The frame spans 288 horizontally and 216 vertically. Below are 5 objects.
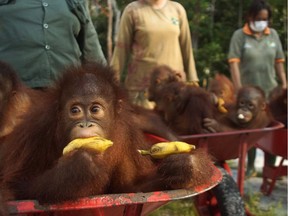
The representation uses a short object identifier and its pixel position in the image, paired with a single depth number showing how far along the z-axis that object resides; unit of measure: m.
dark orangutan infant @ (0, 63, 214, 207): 1.76
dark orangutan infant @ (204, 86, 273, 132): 3.83
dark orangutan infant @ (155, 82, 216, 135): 3.65
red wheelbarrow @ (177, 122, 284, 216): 2.90
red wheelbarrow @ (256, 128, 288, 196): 4.25
